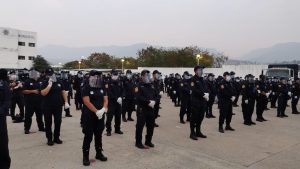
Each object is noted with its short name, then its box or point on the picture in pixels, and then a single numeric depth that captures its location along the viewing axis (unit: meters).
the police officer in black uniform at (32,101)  6.85
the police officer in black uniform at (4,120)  3.81
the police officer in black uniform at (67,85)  9.61
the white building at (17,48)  50.97
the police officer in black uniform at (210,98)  10.18
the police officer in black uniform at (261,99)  9.42
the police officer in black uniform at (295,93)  11.45
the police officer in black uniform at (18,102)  8.50
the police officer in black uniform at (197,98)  6.61
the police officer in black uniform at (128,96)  8.93
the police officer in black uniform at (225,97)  7.53
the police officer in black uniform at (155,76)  6.80
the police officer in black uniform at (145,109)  5.77
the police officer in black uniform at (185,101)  8.82
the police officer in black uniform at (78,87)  11.12
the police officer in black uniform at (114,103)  6.80
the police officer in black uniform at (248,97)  8.75
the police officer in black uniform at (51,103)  5.75
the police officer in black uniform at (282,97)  10.65
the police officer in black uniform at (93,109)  4.66
